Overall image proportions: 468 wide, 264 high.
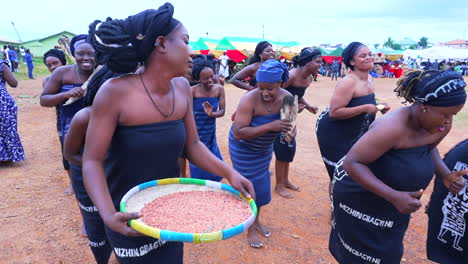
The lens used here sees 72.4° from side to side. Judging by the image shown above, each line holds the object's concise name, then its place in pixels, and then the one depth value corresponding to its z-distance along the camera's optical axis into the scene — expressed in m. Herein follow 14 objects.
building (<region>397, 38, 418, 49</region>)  101.19
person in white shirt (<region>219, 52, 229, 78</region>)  19.41
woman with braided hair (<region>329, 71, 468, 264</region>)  1.82
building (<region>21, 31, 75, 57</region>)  45.84
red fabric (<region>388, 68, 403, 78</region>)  29.23
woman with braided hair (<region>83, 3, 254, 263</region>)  1.47
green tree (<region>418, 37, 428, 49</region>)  86.93
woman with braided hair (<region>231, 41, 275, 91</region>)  5.07
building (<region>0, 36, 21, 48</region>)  40.62
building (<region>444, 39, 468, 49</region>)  68.68
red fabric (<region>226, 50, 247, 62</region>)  21.36
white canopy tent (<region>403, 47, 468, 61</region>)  30.39
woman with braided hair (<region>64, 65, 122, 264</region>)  1.99
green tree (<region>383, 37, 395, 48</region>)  89.22
